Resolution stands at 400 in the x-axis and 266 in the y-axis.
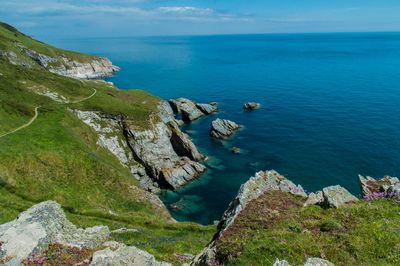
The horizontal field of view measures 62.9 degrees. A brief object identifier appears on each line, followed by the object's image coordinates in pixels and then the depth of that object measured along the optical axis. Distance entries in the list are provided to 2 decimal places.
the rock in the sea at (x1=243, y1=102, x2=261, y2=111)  140.38
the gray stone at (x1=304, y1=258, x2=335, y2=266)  16.62
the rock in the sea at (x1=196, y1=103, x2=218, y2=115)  138.50
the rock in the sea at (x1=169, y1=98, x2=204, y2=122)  133.25
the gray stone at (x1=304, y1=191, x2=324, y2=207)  26.52
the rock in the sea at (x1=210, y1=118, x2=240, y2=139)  110.04
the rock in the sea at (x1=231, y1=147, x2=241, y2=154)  96.56
